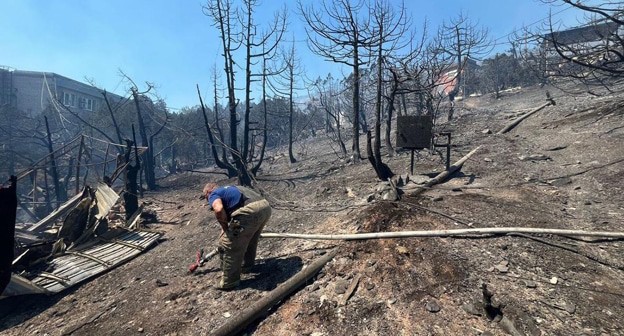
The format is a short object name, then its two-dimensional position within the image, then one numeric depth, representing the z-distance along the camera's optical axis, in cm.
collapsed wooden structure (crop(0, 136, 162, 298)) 500
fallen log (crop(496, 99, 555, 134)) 1314
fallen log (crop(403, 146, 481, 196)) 655
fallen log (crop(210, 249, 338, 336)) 322
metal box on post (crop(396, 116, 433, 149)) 767
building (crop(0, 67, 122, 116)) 3073
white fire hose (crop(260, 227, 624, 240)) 404
